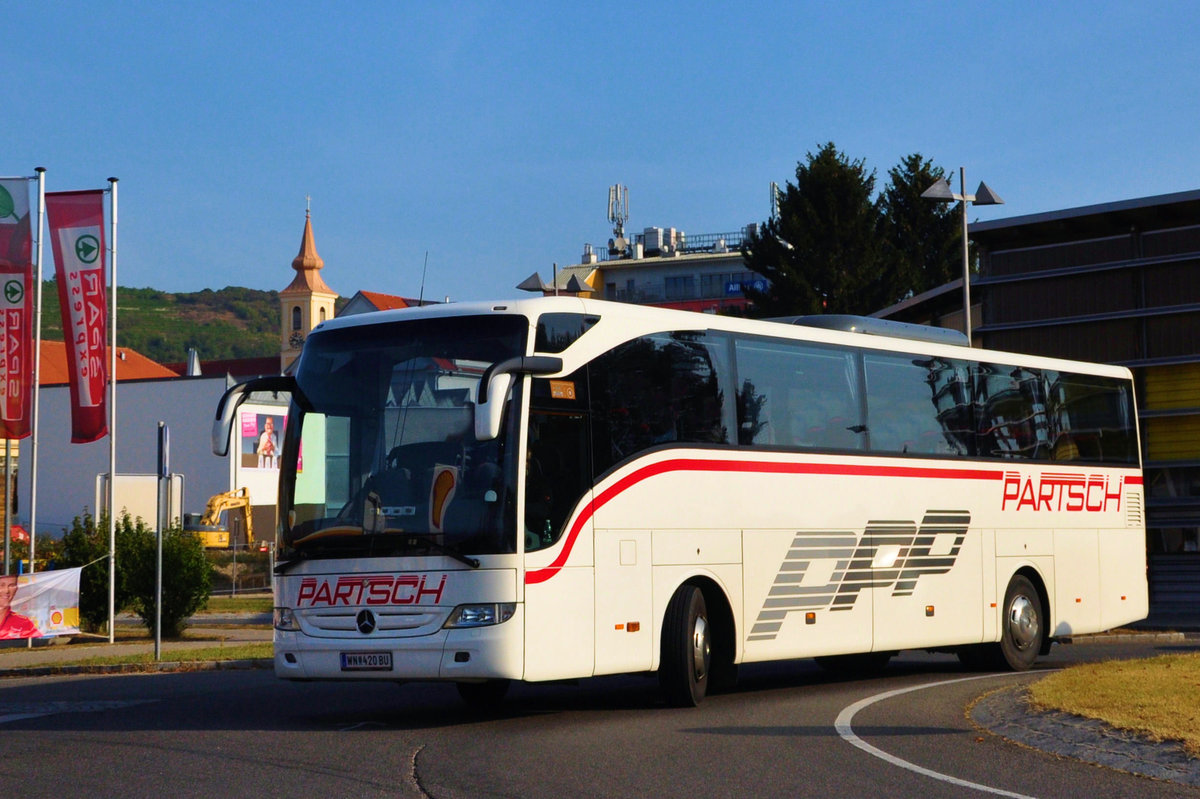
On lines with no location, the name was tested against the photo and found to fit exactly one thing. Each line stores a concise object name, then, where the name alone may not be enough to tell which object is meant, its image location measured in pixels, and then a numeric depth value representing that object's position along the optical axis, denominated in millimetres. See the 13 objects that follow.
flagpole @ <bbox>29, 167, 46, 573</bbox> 25984
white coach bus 12188
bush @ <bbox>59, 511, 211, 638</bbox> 27656
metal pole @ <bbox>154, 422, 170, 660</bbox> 19375
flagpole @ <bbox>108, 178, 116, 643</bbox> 26188
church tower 142000
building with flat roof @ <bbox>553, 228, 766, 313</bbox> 117688
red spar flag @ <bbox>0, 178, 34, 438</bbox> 25547
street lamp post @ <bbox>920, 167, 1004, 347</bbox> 28766
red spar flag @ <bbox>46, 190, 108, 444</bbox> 26062
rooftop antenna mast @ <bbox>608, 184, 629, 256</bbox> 121625
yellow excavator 64188
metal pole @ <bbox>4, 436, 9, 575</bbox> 25148
